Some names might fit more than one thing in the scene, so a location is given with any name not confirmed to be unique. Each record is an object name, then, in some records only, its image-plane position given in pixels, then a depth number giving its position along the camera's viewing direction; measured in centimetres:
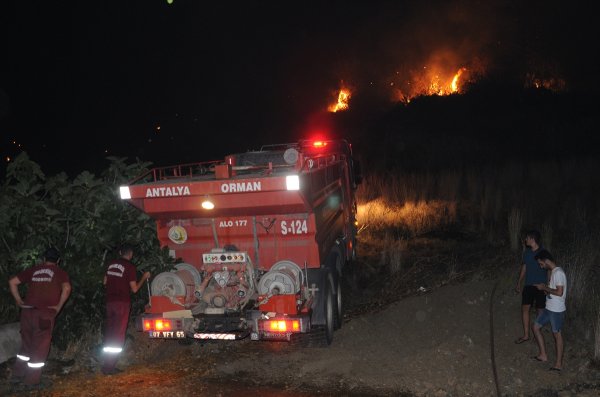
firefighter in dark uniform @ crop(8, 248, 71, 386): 595
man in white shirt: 566
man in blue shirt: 606
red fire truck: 600
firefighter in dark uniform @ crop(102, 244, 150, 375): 636
